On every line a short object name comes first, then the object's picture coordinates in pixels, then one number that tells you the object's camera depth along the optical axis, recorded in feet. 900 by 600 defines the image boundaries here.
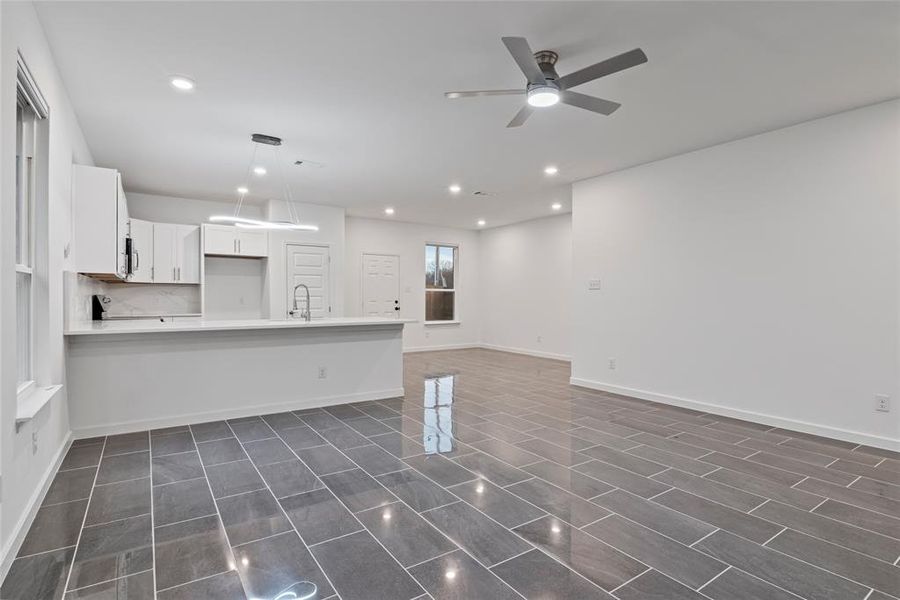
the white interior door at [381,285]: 28.48
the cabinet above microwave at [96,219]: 11.60
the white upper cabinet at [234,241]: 21.62
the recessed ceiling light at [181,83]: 10.16
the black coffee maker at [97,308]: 18.58
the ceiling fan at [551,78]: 7.59
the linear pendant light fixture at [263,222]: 14.06
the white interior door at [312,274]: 23.45
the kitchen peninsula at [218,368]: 11.95
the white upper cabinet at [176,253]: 20.70
